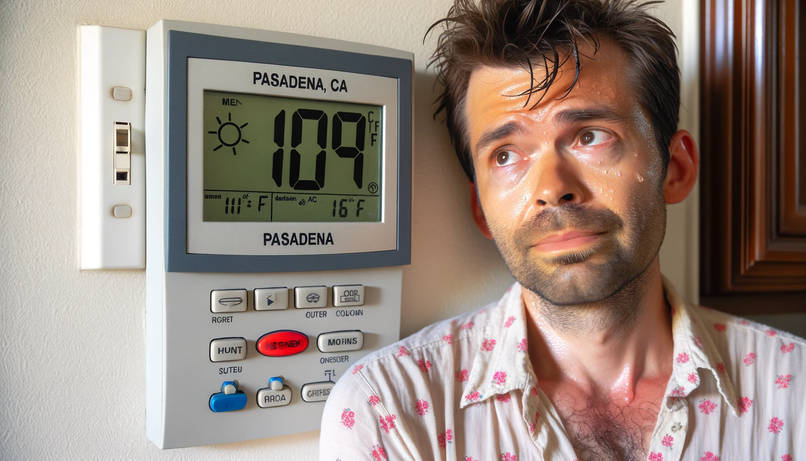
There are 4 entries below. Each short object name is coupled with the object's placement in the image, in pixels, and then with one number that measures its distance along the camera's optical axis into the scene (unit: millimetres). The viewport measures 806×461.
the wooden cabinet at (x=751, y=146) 1129
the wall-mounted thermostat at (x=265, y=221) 687
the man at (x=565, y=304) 798
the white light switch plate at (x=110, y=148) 684
